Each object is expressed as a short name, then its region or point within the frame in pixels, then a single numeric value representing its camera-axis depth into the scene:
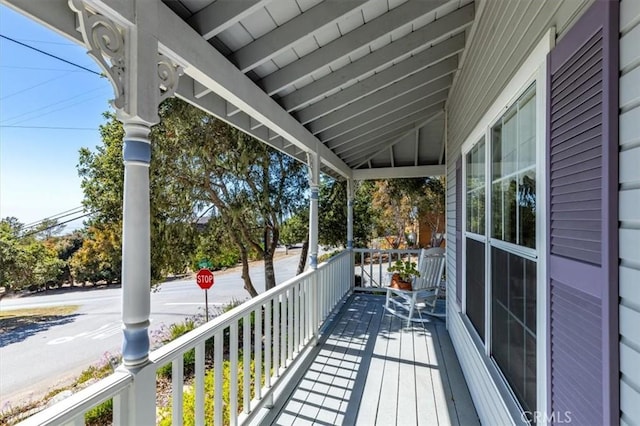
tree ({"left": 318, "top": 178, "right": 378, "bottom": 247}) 9.83
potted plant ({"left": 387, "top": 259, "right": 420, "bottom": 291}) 4.67
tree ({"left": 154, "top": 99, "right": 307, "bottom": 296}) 6.63
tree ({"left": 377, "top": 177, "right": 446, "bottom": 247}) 10.59
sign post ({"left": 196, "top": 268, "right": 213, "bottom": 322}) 6.29
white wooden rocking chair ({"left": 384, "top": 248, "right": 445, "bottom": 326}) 4.62
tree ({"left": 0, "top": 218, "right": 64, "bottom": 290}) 9.27
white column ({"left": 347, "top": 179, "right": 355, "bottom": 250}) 6.78
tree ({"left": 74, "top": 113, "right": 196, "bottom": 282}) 6.75
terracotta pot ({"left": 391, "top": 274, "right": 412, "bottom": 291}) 4.66
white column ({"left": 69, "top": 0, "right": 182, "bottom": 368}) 1.30
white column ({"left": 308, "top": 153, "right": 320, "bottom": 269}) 4.14
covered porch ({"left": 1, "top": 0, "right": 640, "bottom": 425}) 0.94
